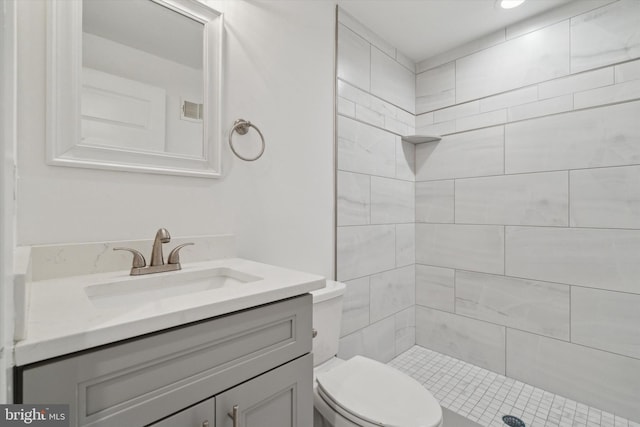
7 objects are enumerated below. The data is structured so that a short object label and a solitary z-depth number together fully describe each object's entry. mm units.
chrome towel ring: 1314
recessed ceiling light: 1754
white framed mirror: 948
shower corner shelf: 2293
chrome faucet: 993
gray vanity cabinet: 508
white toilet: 1041
